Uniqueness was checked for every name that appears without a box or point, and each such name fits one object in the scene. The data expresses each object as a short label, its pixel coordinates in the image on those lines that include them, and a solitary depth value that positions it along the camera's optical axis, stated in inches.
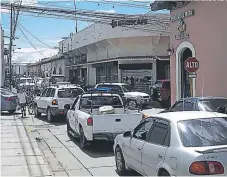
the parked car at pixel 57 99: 709.9
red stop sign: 580.7
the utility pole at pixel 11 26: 1068.3
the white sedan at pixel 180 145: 201.2
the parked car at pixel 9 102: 849.5
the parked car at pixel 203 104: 430.0
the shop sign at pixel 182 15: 690.8
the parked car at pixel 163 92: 1042.7
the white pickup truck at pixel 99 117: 414.6
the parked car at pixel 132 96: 991.0
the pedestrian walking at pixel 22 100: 805.2
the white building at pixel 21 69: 2557.1
